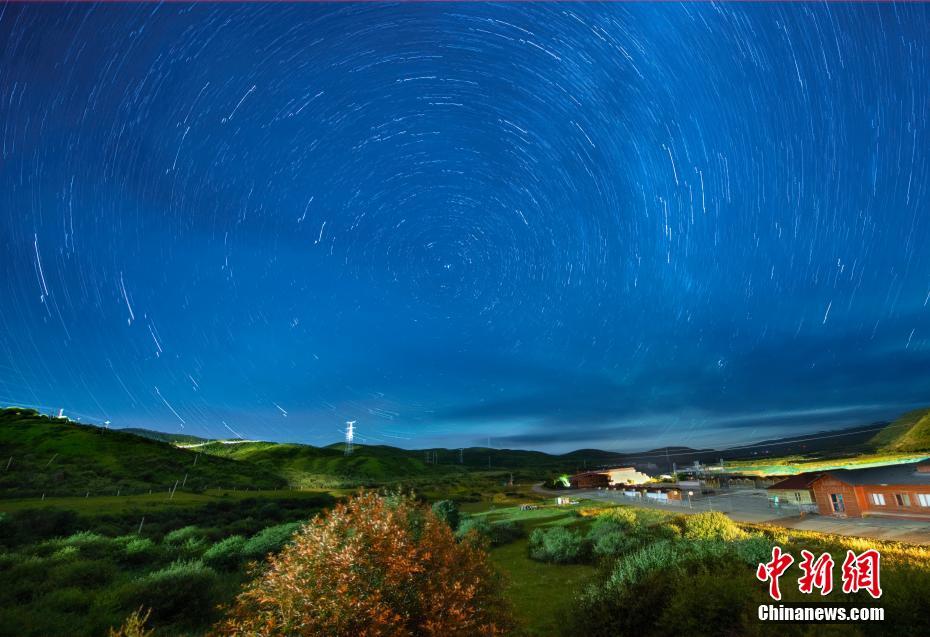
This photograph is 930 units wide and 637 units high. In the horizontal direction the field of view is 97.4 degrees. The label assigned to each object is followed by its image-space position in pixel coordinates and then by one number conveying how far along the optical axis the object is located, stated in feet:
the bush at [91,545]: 75.56
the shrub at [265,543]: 78.84
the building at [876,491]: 99.19
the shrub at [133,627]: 23.06
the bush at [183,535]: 91.71
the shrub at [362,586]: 23.49
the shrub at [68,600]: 48.62
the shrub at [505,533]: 106.11
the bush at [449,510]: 107.80
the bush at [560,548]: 79.25
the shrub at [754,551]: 54.08
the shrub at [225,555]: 75.20
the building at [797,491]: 129.29
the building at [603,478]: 359.25
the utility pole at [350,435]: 471.21
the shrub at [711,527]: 78.12
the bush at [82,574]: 57.88
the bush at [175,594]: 49.96
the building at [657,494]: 190.78
